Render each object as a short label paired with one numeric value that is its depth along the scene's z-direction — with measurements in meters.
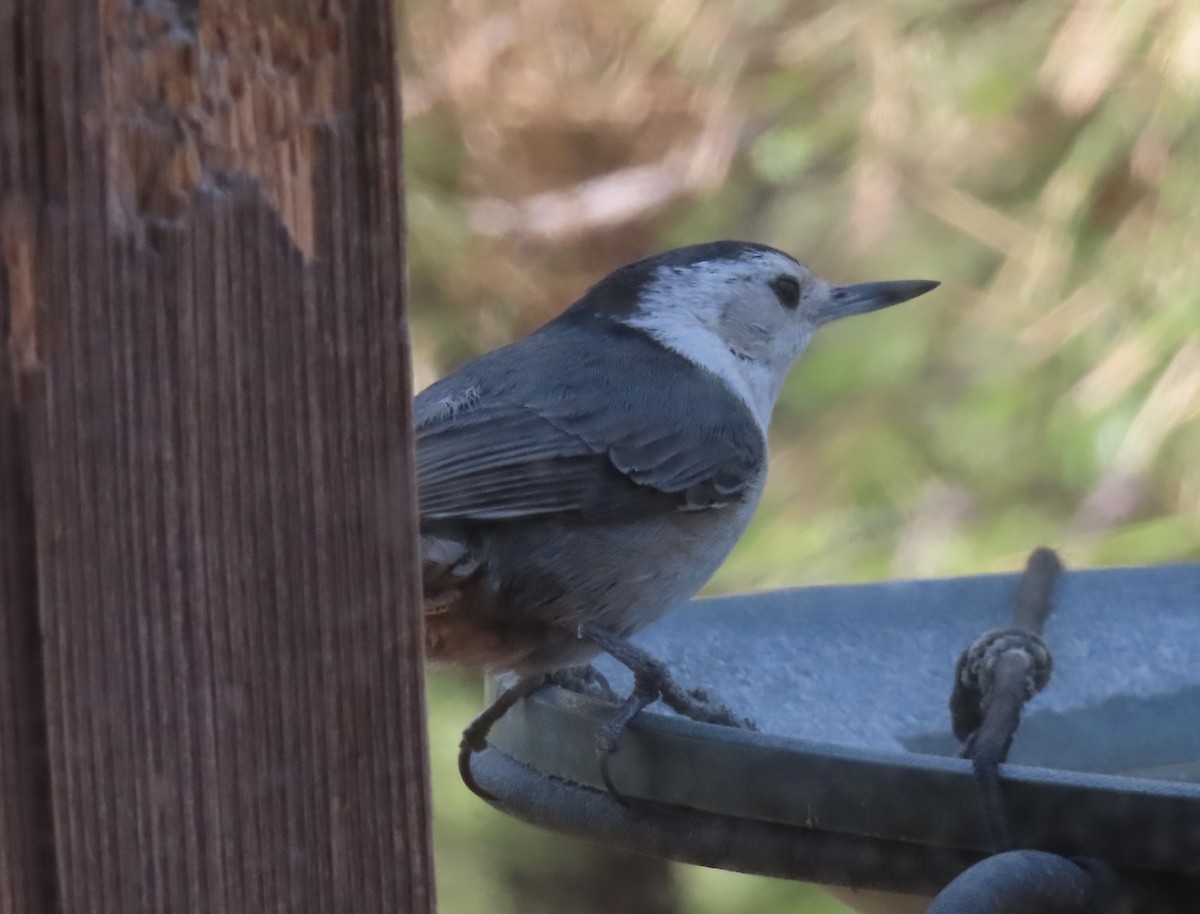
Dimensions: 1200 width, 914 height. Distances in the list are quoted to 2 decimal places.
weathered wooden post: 1.70
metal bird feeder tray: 2.66
